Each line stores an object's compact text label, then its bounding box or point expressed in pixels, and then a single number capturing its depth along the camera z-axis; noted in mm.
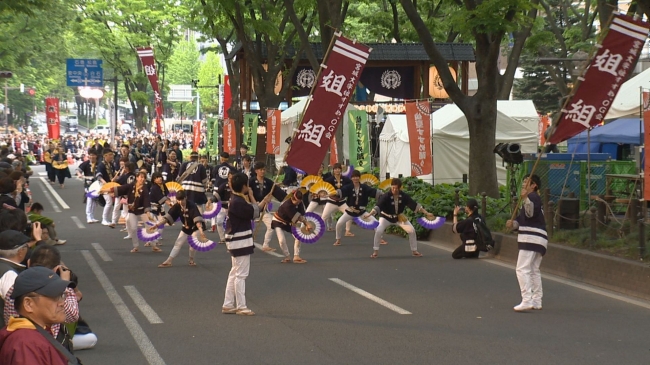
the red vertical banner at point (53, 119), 51281
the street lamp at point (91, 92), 55681
